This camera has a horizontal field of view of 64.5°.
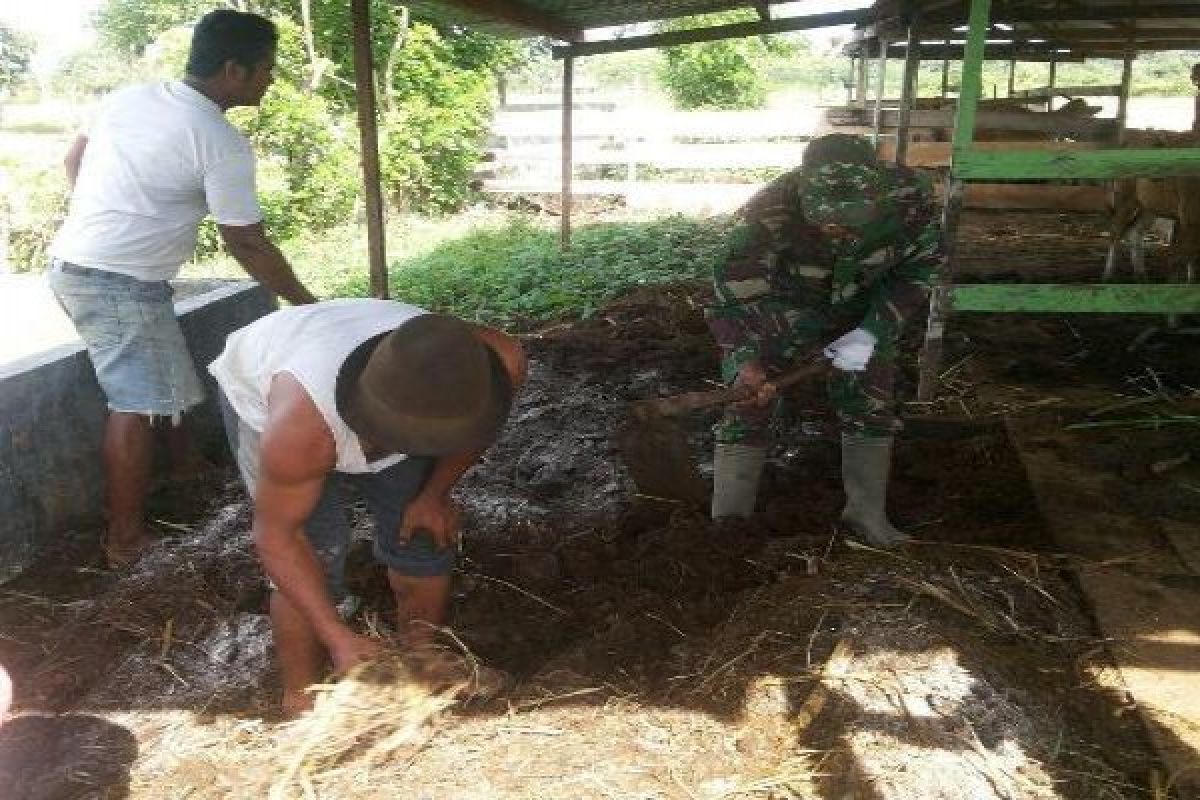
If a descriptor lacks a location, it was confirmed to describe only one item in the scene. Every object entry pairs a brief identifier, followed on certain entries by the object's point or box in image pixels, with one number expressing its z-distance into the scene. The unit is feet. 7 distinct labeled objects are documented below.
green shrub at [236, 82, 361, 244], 36.96
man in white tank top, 6.26
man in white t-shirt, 10.75
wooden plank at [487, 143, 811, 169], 50.47
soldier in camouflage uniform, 10.23
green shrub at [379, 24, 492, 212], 41.47
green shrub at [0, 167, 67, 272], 31.68
